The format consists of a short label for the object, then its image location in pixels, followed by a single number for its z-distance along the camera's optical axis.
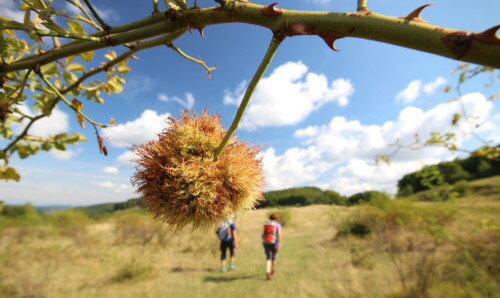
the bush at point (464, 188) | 16.09
